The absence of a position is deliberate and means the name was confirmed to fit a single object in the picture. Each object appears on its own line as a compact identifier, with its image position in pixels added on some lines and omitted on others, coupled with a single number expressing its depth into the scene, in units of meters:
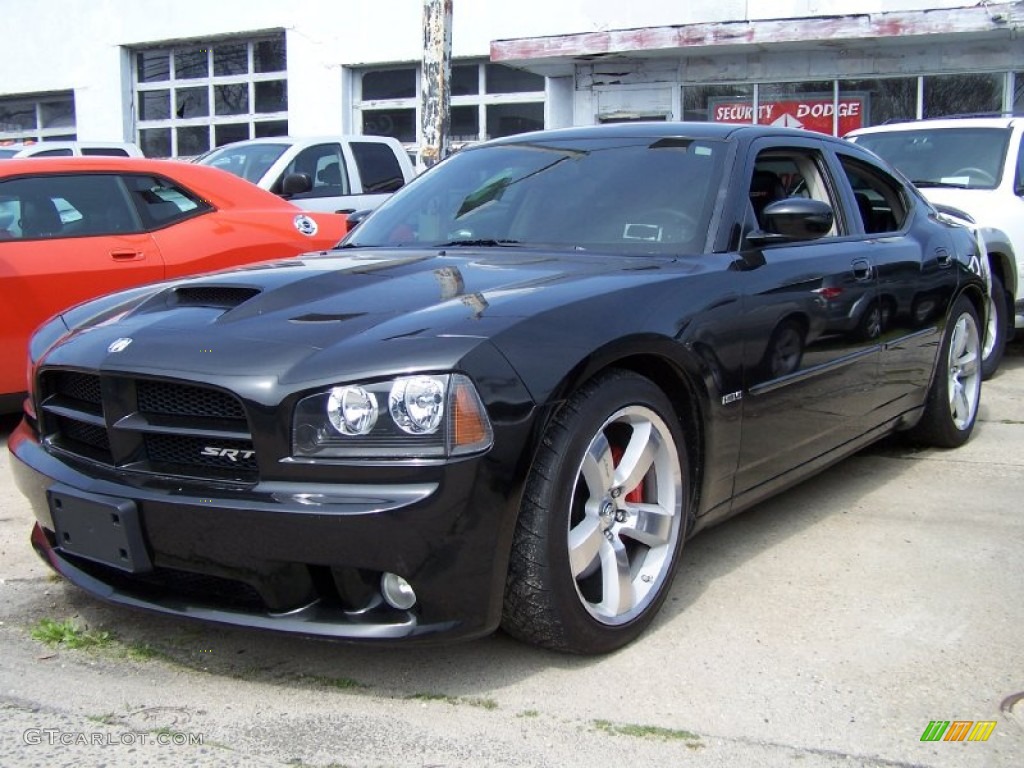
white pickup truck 10.80
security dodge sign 14.31
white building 13.62
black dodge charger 2.67
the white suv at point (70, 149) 12.12
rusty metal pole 10.77
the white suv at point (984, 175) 7.71
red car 5.71
